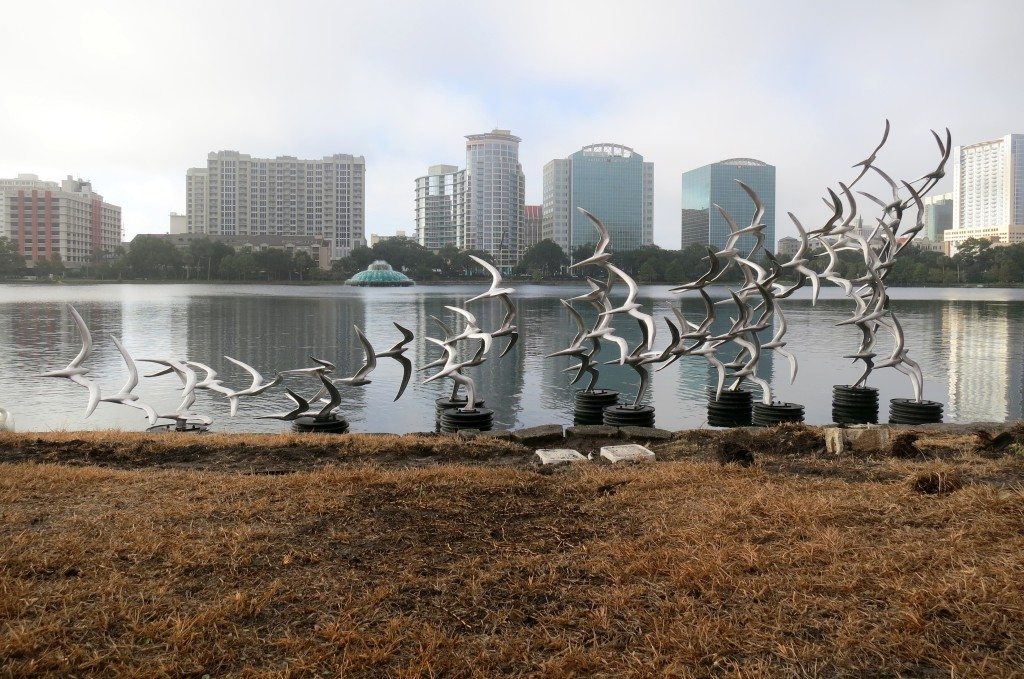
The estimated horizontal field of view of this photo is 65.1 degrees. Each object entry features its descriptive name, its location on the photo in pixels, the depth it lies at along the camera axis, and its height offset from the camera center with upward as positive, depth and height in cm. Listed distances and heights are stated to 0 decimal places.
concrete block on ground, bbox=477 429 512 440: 892 -130
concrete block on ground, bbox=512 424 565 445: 885 -129
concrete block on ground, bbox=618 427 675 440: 906 -130
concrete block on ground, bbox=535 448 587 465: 718 -126
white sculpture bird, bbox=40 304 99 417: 1112 -77
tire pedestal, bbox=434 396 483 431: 1171 -126
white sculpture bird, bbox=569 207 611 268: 1242 +114
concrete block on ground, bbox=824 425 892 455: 734 -110
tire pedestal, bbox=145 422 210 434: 1080 -153
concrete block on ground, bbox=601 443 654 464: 719 -123
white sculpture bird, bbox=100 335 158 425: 1094 -111
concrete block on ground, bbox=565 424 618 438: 938 -133
